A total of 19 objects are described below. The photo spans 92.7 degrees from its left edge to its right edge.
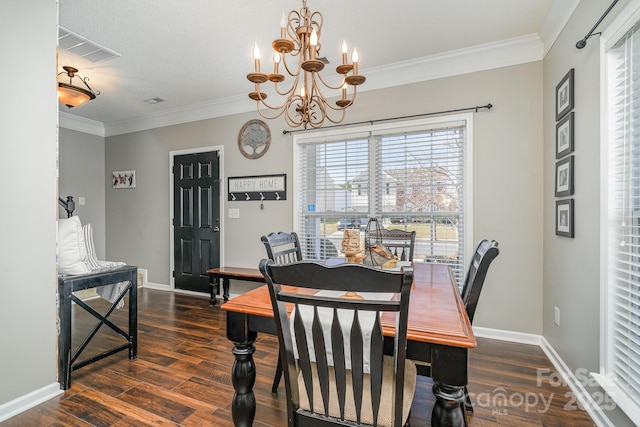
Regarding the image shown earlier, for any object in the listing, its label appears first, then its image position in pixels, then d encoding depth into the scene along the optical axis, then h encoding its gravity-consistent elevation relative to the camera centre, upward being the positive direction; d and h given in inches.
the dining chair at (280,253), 78.3 -11.7
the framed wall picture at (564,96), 82.1 +33.3
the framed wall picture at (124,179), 198.2 +20.6
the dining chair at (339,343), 34.9 -17.3
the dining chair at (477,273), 53.1 -11.6
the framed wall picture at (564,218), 81.9 -1.3
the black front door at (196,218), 172.4 -4.2
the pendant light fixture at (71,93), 112.6 +44.6
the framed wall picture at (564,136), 82.4 +22.0
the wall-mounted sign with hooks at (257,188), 152.4 +12.3
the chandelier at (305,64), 63.7 +32.8
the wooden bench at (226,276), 143.3 -31.3
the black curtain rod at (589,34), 61.8 +40.8
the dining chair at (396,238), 102.9 -9.1
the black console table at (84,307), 80.0 -28.2
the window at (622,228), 56.2 -2.8
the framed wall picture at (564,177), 82.4 +10.3
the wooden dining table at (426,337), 40.6 -18.8
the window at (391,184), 119.8 +12.0
